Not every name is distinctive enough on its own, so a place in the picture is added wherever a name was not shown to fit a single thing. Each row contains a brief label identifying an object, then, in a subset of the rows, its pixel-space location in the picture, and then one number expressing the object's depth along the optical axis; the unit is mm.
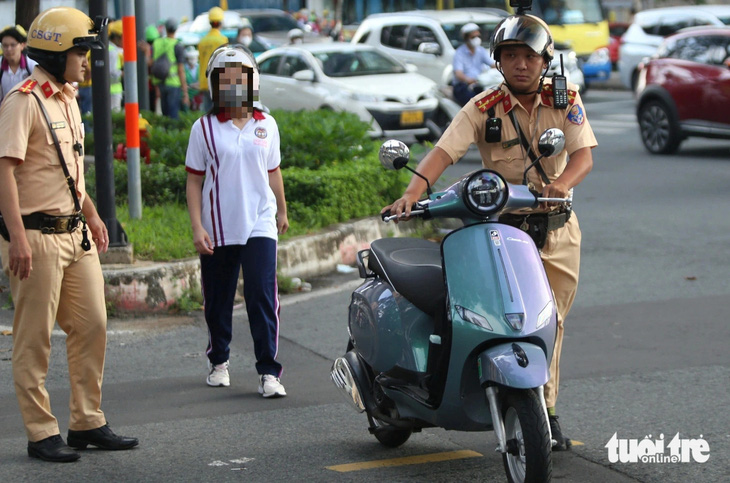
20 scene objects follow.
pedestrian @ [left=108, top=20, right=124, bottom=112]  16141
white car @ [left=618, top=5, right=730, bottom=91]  23781
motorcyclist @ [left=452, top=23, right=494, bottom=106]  17203
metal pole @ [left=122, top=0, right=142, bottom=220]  9070
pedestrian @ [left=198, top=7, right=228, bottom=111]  16172
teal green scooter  4234
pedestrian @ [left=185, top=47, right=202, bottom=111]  19125
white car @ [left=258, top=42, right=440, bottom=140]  16703
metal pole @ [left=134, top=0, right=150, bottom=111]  15984
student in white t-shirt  5984
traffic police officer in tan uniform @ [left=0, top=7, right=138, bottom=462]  4863
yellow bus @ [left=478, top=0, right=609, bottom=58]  25906
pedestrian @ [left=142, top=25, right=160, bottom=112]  16578
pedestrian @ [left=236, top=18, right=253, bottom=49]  20500
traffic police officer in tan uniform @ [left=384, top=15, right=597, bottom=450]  4906
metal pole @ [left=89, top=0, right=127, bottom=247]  8375
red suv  15273
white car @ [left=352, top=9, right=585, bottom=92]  21531
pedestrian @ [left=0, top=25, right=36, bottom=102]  10750
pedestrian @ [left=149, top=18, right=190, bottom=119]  18469
